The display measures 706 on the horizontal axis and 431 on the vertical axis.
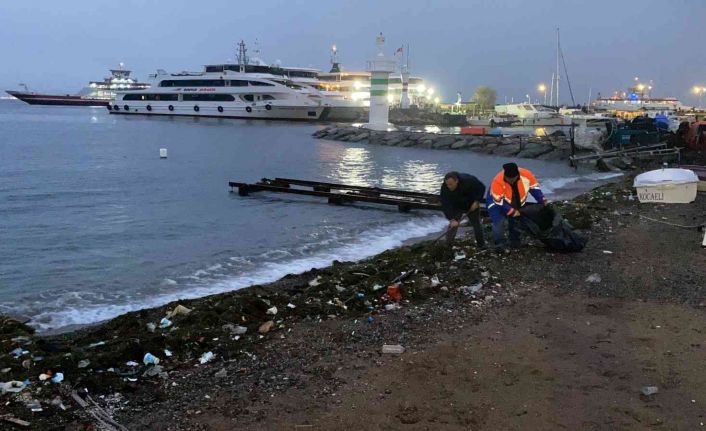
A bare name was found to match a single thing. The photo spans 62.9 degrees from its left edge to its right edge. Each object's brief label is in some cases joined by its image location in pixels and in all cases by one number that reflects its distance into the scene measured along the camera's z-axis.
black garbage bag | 8.52
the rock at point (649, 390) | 4.32
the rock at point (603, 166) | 26.26
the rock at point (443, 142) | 41.41
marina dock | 16.12
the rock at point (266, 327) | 5.83
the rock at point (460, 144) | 40.03
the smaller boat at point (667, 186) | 12.71
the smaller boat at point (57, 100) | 136.25
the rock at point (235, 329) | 5.77
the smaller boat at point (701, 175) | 14.18
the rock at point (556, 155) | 33.74
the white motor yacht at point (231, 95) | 82.25
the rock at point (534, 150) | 34.82
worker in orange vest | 8.55
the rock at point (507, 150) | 36.35
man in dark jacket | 8.63
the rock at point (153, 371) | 4.78
